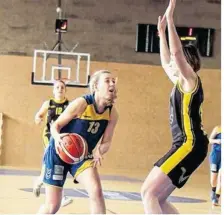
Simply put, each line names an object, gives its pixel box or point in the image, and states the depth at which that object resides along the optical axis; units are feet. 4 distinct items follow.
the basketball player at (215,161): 44.83
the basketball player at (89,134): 23.73
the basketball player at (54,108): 40.14
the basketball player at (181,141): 21.87
